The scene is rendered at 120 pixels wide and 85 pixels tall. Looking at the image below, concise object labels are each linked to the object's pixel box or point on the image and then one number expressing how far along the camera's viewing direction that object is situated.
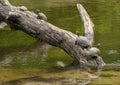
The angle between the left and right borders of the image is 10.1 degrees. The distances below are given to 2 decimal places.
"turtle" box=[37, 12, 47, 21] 14.56
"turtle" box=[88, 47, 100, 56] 12.15
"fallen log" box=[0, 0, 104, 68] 12.57
